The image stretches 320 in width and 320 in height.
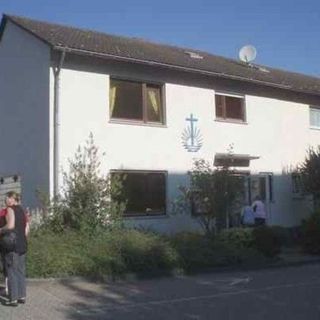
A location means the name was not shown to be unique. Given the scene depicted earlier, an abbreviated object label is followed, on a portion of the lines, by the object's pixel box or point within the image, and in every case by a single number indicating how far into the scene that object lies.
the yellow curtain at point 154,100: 14.78
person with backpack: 8.12
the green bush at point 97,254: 10.21
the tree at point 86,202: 12.19
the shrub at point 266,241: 12.89
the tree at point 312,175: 16.50
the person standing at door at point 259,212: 14.72
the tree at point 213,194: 13.41
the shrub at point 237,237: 12.90
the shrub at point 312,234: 14.25
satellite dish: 19.66
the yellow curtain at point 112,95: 13.98
